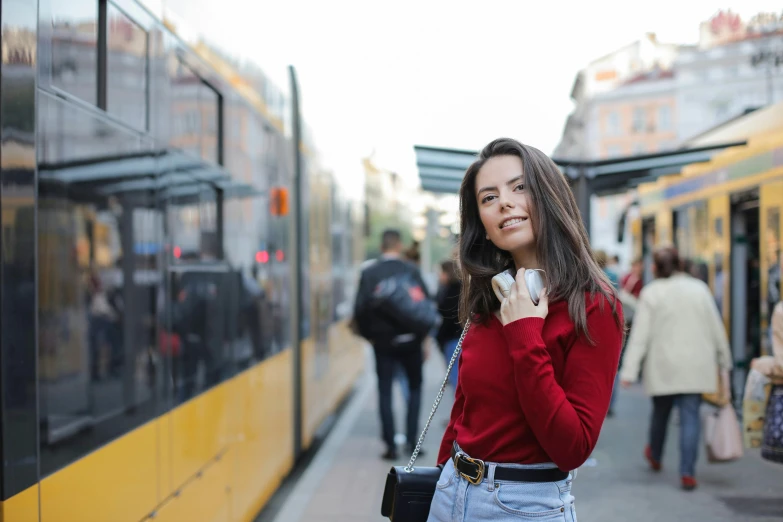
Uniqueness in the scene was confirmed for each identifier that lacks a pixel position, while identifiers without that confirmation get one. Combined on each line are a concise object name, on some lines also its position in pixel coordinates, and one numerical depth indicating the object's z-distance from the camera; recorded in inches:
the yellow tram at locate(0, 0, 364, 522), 91.8
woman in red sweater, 79.4
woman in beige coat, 256.8
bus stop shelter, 293.1
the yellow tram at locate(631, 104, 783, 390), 349.7
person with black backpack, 304.8
